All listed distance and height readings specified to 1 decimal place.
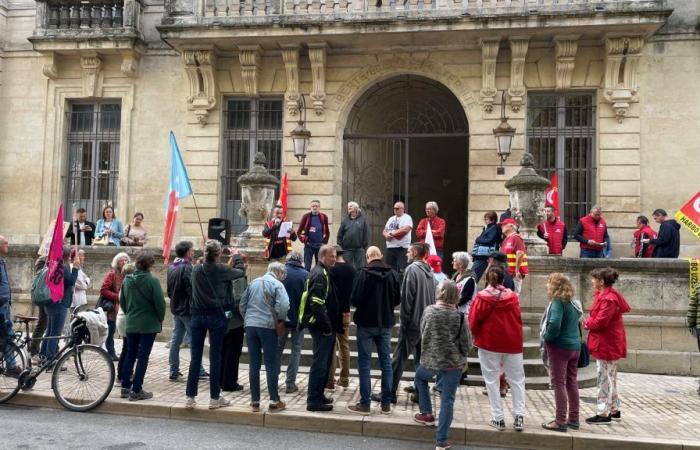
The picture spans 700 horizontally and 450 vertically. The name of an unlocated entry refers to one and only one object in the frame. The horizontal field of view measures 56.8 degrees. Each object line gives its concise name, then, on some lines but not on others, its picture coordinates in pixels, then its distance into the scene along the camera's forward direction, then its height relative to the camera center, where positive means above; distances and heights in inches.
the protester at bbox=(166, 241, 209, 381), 329.7 -27.9
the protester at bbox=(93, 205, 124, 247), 517.3 +10.0
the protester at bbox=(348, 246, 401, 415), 283.0 -31.7
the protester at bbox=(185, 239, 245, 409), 282.2 -30.6
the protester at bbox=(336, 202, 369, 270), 430.6 +8.9
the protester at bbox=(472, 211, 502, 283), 382.9 +4.3
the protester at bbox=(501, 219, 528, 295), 369.1 -2.5
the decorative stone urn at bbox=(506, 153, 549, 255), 422.6 +33.0
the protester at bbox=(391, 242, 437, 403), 292.8 -21.3
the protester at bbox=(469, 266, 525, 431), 260.8 -36.0
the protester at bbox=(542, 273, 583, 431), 264.5 -35.8
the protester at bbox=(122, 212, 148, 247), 507.8 +6.5
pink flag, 337.1 -12.5
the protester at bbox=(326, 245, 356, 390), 292.2 -15.7
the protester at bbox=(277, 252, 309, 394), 316.2 -27.8
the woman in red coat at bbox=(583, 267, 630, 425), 283.4 -36.4
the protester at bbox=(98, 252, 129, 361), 346.9 -22.4
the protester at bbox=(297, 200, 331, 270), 450.0 +9.1
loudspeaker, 500.1 +11.2
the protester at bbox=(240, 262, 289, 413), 281.6 -36.5
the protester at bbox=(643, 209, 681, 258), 437.7 +11.7
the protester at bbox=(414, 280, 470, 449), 244.8 -37.2
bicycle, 289.3 -60.8
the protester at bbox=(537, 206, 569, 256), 446.9 +14.0
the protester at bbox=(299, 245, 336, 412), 280.4 -33.1
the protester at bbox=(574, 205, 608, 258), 469.7 +15.5
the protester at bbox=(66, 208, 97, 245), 518.9 +10.5
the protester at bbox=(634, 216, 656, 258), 464.8 +12.8
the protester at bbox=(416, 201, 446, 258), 421.1 +14.3
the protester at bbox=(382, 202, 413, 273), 426.9 +7.7
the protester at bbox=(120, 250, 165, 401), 295.7 -34.8
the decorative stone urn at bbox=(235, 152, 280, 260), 467.2 +30.7
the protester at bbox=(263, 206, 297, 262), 437.4 +4.9
